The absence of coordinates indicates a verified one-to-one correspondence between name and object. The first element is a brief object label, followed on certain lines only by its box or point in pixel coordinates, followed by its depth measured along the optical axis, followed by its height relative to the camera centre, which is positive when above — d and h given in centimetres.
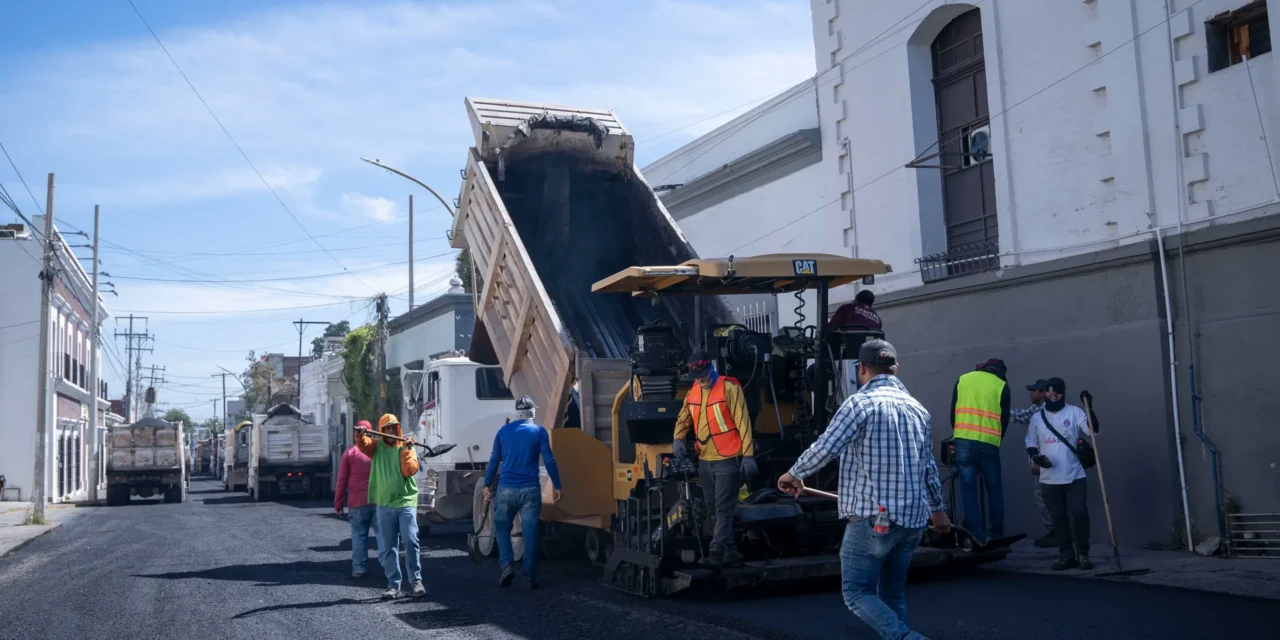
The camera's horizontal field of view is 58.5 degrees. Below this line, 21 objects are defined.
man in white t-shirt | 873 -38
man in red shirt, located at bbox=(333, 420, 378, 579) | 1009 -36
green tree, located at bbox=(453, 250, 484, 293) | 3186 +543
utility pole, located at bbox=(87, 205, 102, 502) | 3219 +223
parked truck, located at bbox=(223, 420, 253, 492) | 3469 +16
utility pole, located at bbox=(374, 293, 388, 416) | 2997 +287
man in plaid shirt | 512 -22
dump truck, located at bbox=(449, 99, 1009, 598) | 816 +79
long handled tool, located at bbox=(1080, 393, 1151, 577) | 836 -62
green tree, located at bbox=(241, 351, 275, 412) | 8700 +622
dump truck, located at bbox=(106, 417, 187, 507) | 2994 +6
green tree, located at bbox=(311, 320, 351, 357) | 8599 +969
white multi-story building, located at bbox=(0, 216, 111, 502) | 3111 +275
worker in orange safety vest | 768 -2
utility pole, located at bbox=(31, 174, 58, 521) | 2165 +209
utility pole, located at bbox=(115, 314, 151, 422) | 7271 +719
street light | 2452 +593
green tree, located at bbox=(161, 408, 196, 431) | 12711 +557
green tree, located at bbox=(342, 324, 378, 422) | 3491 +264
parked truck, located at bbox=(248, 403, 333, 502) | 2914 -5
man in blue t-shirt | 924 -22
